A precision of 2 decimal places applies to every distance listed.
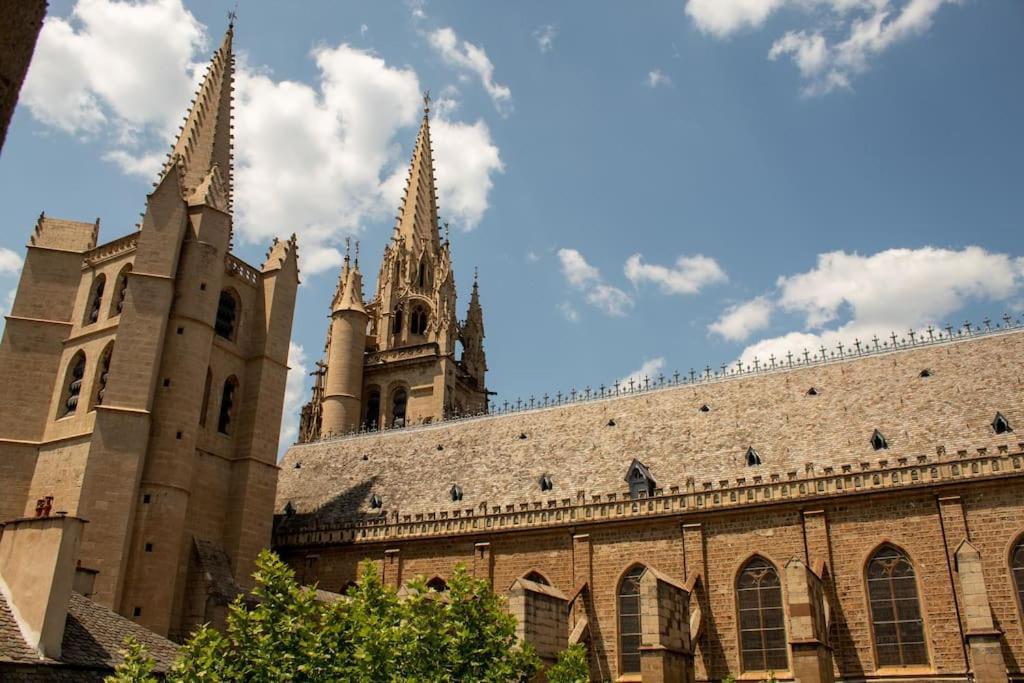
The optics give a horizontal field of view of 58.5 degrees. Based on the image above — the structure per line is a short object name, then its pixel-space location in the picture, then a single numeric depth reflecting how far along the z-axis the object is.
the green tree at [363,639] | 17.41
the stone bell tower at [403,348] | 53.31
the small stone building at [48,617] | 16.67
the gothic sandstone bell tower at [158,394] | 29.78
